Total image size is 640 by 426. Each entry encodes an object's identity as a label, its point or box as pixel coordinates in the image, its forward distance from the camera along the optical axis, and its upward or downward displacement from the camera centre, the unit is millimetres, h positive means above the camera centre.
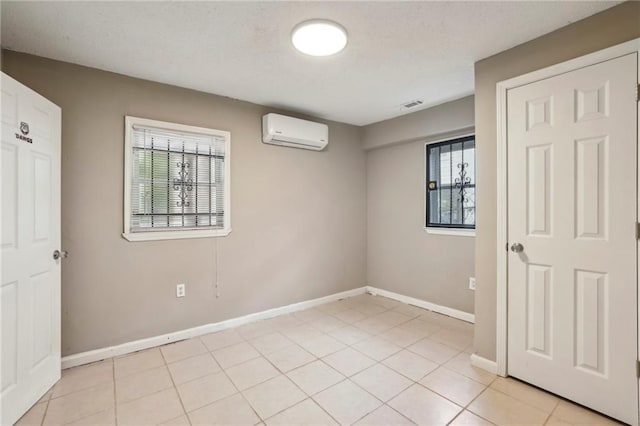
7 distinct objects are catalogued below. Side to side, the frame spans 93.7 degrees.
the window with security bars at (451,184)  3340 +326
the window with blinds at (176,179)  2664 +308
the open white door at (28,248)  1721 -235
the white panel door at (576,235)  1705 -147
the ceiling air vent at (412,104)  3278 +1207
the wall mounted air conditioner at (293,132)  3279 +912
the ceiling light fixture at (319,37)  1862 +1140
